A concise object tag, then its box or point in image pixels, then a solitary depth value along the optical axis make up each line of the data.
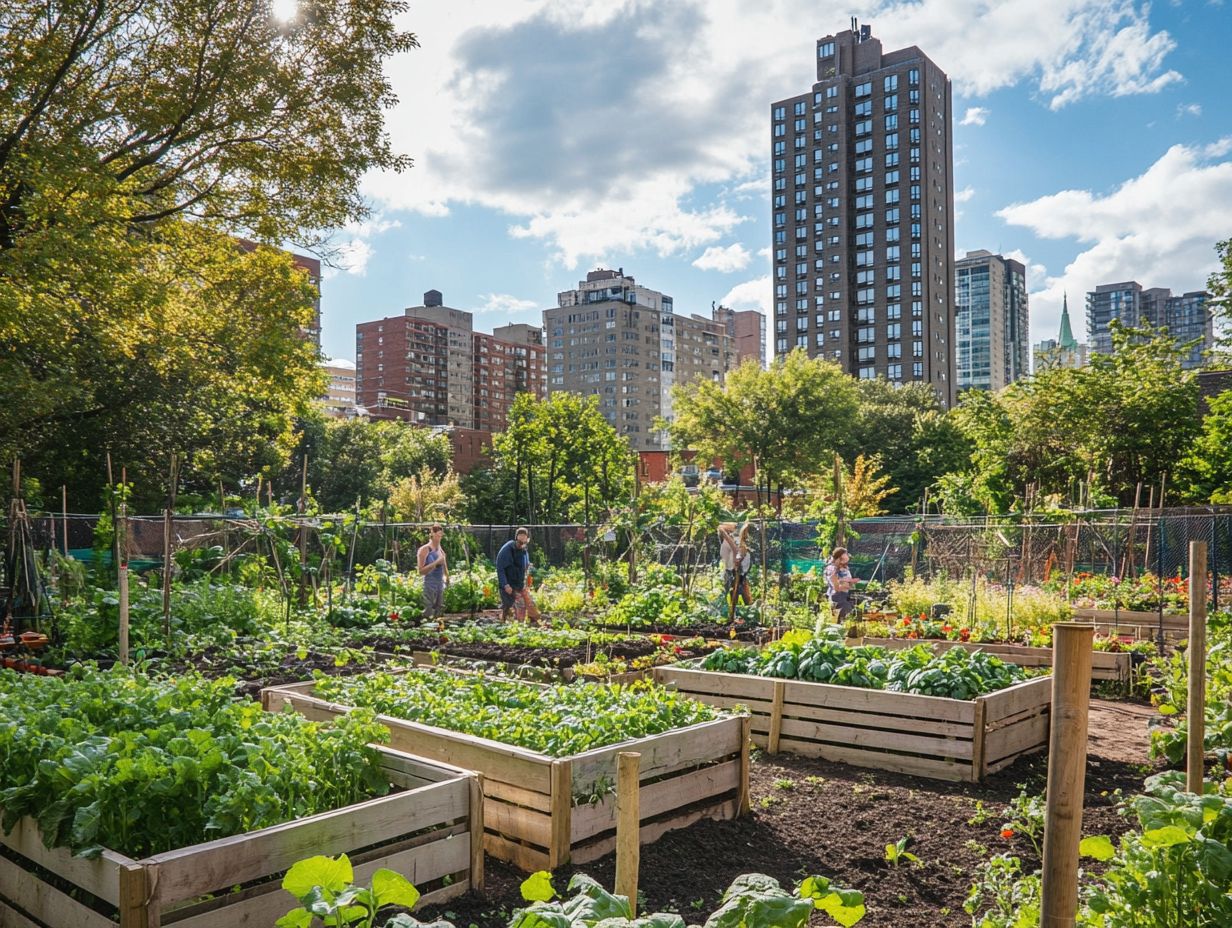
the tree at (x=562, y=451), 31.36
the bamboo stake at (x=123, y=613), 6.61
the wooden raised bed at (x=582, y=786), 4.58
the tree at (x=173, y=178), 12.23
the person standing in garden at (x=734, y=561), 13.03
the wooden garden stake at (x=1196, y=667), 3.75
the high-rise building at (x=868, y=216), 81.50
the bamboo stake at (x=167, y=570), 9.23
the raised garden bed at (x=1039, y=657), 9.55
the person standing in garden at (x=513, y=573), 12.96
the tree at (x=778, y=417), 44.66
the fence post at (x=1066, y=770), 2.42
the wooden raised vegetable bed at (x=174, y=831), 3.27
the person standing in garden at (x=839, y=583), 12.99
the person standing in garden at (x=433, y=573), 13.20
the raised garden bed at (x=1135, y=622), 12.56
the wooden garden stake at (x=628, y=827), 2.55
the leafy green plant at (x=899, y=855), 4.69
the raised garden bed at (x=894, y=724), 6.45
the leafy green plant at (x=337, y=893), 2.38
